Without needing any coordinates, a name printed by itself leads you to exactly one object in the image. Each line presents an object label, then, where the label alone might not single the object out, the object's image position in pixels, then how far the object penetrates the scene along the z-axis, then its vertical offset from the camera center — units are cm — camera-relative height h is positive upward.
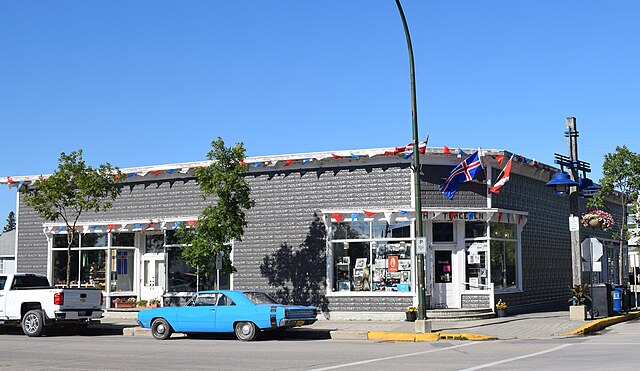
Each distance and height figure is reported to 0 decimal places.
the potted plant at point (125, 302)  2938 -135
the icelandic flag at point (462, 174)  2455 +275
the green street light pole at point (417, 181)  2020 +209
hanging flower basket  2788 +143
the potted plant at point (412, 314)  2419 -157
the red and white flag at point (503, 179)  2508 +261
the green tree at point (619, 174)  3042 +335
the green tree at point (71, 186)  2564 +264
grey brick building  2536 +100
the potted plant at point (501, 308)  2511 -148
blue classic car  1973 -130
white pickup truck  2219 -109
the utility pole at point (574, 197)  2439 +197
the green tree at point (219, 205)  2434 +184
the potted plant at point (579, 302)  2364 -125
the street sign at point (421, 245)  2025 +44
